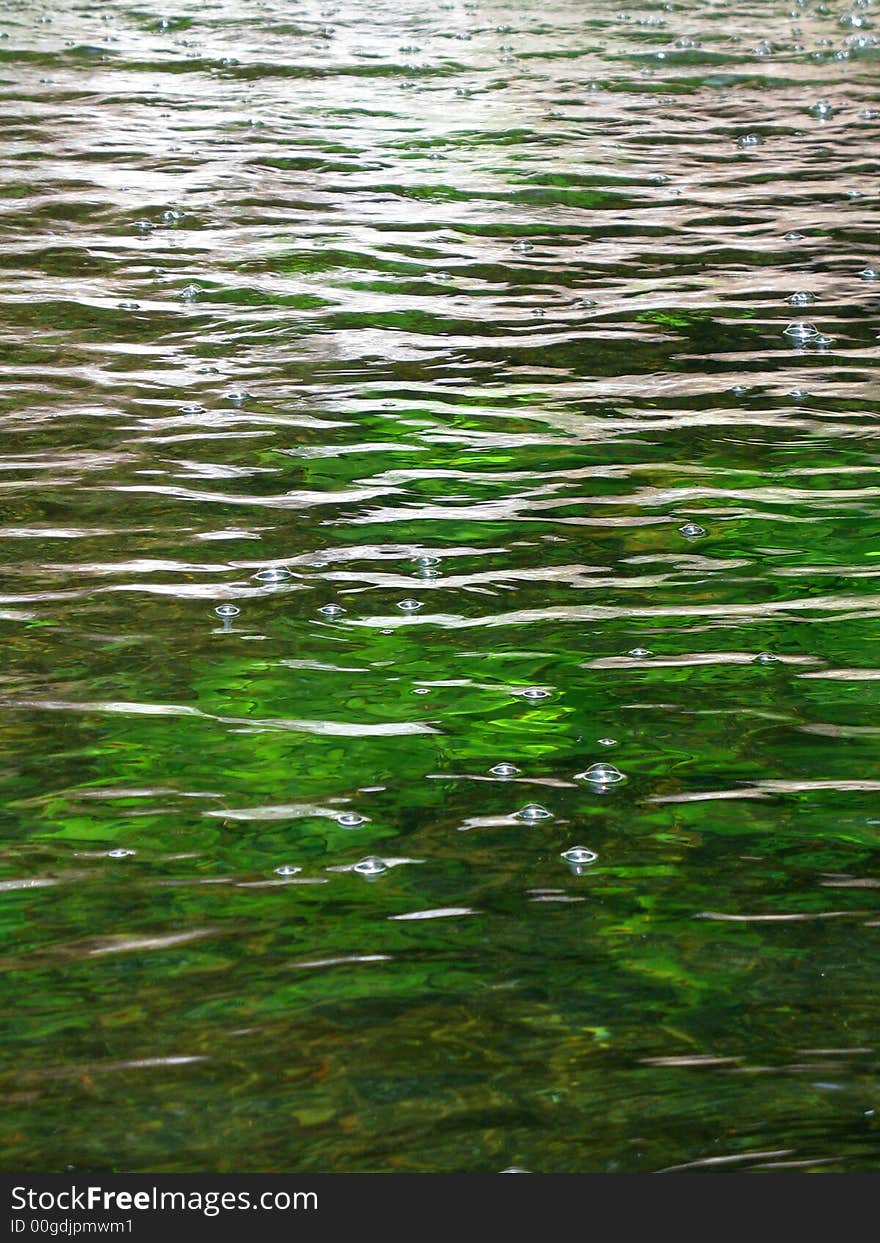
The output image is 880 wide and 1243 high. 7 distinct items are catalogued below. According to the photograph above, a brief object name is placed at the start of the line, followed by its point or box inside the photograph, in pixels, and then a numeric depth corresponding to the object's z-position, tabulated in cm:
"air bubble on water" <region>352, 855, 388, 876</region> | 533
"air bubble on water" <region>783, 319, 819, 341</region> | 1062
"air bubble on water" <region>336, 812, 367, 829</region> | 562
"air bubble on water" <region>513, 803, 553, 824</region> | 564
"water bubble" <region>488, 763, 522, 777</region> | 594
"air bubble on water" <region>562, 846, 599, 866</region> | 539
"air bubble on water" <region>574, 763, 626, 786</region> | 589
